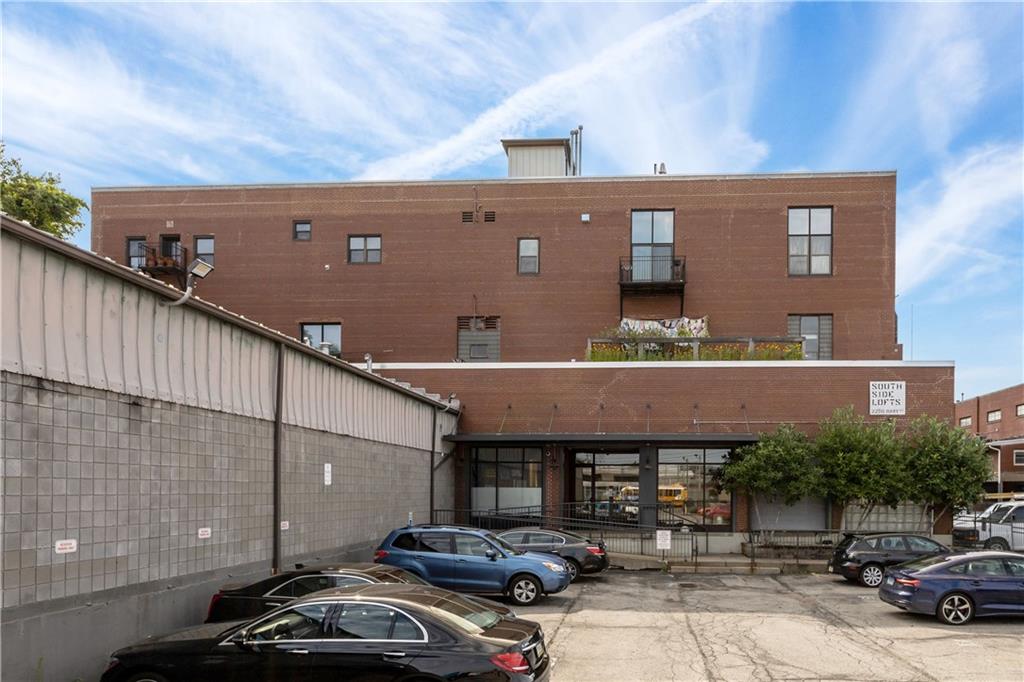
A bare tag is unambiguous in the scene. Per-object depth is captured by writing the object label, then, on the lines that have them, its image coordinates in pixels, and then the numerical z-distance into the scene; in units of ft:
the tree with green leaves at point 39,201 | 102.06
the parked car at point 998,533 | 98.66
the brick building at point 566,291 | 101.60
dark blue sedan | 53.93
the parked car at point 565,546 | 74.33
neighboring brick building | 187.93
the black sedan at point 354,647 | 29.76
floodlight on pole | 39.91
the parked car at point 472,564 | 60.90
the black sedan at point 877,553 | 72.74
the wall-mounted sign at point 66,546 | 33.24
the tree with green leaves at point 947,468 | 90.94
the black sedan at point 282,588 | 40.73
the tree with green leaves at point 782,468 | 92.48
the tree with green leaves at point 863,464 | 90.58
